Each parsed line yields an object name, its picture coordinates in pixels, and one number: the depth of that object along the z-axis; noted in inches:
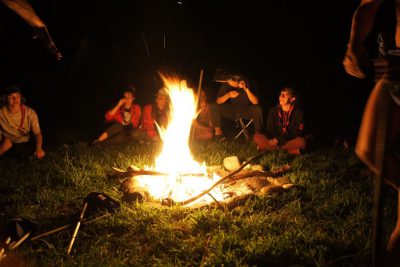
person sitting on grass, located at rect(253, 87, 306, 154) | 279.6
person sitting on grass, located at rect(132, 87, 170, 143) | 306.0
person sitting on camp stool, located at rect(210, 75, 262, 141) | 318.0
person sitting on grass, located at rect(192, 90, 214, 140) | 308.8
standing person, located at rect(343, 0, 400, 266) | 88.9
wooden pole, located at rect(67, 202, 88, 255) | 145.1
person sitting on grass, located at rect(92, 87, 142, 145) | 301.1
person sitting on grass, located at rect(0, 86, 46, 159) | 258.7
